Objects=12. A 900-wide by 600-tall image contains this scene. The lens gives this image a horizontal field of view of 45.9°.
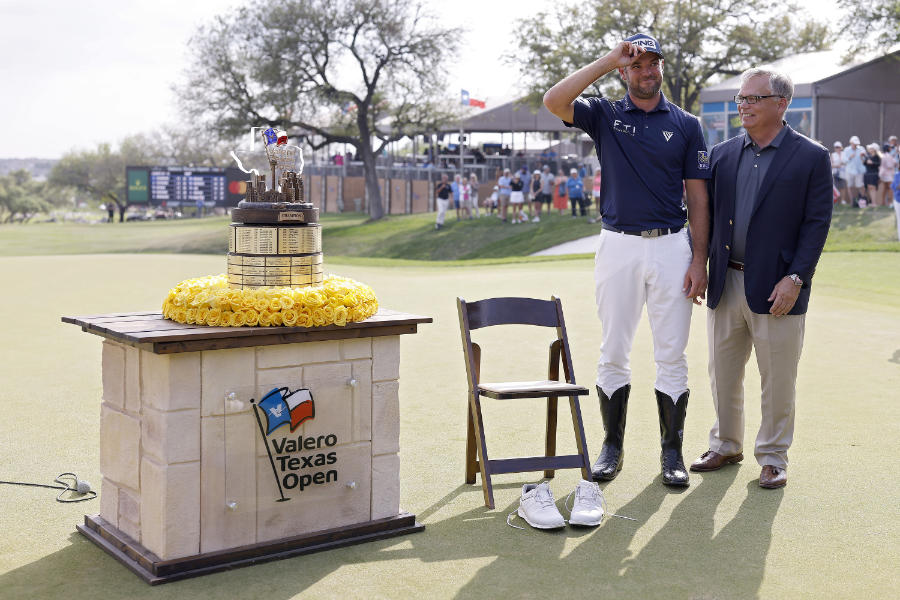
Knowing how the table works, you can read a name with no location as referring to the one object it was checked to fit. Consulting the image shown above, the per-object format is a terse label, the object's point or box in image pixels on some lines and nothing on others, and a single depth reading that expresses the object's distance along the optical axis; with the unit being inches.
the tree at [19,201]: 4515.3
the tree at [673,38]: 1720.0
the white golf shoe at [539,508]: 192.7
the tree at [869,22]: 1498.5
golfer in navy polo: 222.1
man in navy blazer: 220.5
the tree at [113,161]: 4067.4
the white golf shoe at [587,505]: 194.5
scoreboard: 2166.6
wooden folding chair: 207.8
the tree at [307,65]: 1797.5
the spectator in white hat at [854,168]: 1059.9
